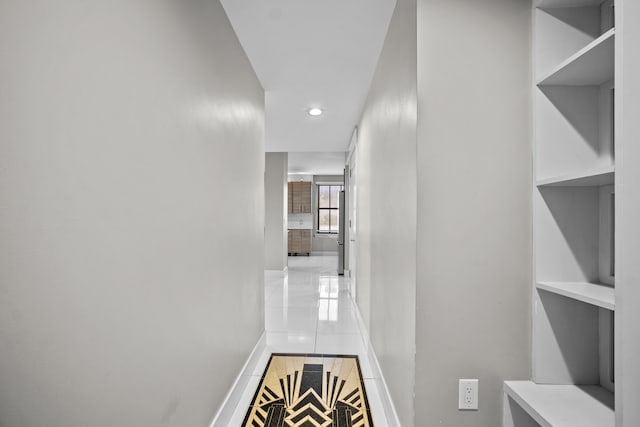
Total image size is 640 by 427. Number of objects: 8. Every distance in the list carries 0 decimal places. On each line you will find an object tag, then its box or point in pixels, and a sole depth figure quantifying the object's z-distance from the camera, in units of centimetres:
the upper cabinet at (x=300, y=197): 1143
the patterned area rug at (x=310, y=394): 219
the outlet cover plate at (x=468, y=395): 158
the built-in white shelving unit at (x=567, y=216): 152
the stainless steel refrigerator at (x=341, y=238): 769
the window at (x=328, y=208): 1234
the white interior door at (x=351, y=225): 481
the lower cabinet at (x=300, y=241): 1159
